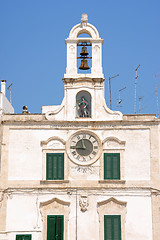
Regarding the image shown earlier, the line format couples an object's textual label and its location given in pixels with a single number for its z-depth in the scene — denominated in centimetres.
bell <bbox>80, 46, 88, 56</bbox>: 3650
